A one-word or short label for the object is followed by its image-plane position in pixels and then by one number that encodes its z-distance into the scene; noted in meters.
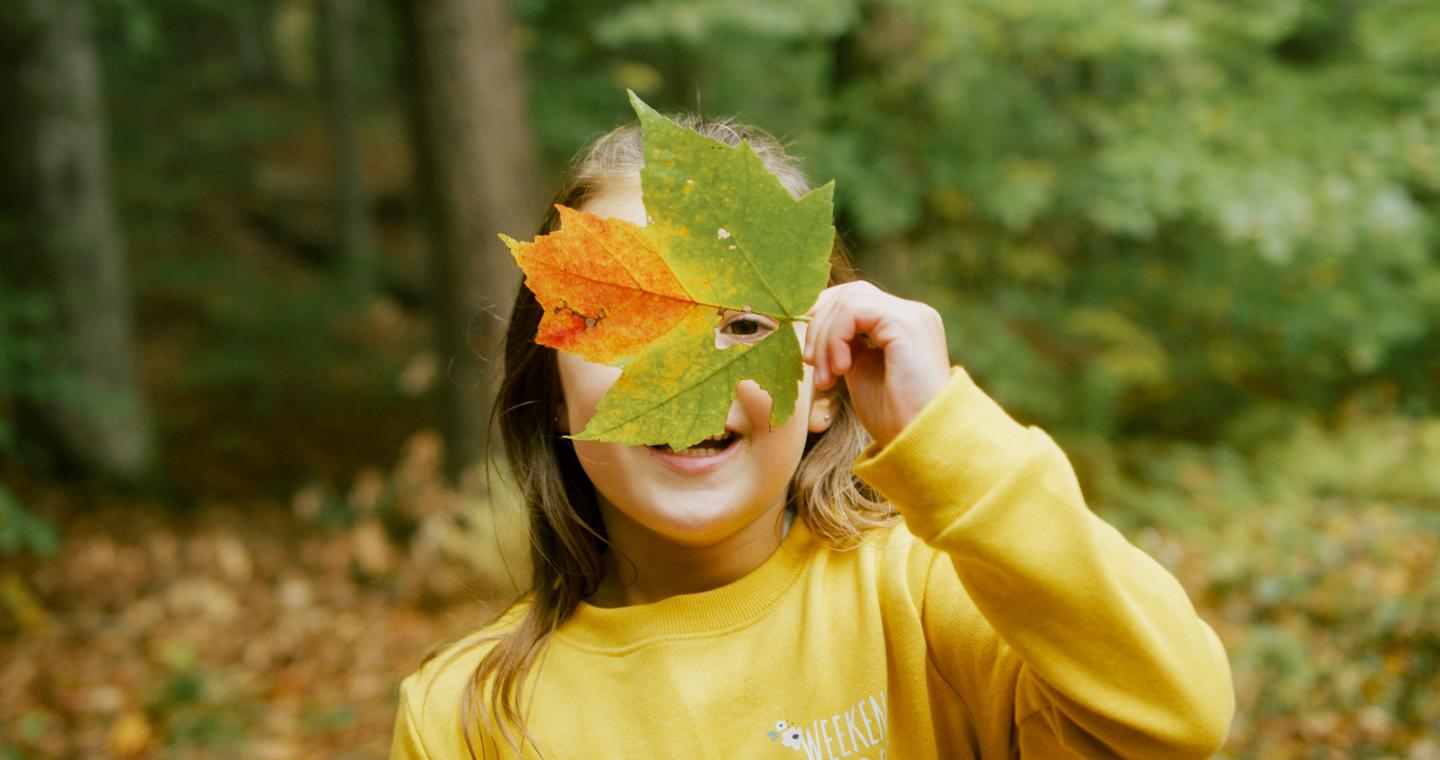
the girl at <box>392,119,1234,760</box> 1.02
